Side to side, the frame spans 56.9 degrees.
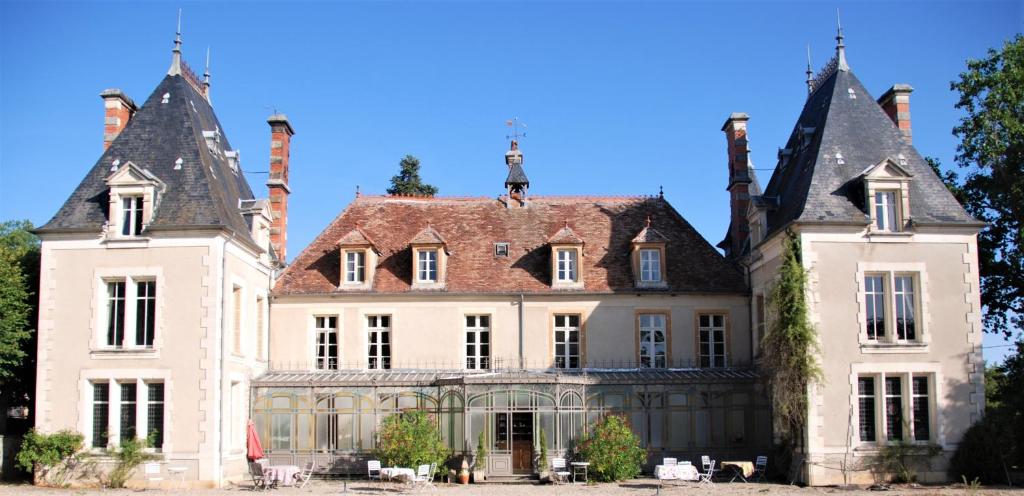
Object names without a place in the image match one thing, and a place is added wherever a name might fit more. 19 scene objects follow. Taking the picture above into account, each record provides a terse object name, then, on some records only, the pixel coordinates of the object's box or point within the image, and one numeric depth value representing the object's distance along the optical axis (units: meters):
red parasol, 22.81
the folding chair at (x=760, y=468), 22.31
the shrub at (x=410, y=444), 21.94
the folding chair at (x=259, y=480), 20.56
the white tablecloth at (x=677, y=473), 20.78
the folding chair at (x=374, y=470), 21.81
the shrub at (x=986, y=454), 20.67
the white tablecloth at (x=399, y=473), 20.25
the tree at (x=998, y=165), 24.56
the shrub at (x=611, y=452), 21.73
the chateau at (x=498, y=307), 21.30
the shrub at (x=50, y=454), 20.38
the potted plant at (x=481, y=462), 22.46
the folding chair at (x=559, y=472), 21.62
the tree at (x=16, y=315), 21.89
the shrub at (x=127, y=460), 20.41
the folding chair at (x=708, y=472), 21.66
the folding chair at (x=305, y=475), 21.65
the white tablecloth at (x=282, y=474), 20.55
